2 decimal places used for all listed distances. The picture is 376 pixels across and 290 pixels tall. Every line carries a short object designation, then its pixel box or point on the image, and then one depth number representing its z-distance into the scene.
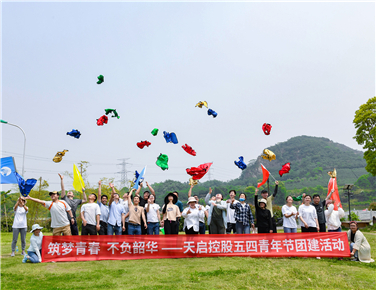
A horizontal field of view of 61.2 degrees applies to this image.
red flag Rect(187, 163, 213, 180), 10.91
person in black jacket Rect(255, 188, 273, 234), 9.22
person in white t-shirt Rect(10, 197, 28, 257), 9.58
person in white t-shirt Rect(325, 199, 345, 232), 9.03
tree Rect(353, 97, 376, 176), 22.22
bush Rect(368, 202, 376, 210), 28.53
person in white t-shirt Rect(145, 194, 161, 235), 9.52
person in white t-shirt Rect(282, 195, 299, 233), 9.24
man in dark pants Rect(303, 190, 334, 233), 9.44
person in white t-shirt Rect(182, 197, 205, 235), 8.98
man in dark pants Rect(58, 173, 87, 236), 9.59
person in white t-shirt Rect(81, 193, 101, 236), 9.30
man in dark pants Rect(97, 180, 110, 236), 9.69
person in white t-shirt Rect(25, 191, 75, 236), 8.98
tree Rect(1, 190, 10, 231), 32.03
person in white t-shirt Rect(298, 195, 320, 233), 9.12
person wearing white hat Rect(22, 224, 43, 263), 8.52
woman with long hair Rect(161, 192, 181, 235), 9.44
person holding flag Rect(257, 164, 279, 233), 9.57
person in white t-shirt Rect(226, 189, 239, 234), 10.53
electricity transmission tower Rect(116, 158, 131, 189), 37.84
